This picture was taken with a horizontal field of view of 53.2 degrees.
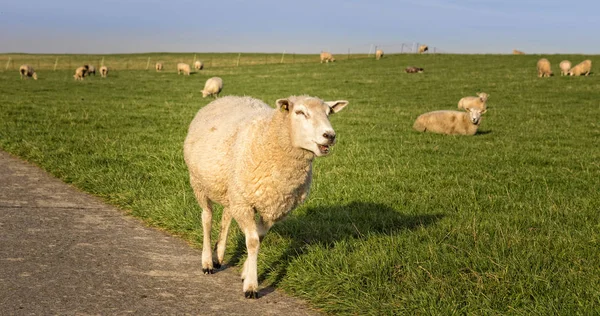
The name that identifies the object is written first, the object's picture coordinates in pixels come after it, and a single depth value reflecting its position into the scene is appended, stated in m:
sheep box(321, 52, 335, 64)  67.50
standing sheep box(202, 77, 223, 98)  32.06
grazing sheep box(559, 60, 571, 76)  40.27
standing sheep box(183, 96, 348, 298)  5.07
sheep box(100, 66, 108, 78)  52.88
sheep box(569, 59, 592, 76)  39.26
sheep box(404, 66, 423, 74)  47.16
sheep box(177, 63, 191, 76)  56.72
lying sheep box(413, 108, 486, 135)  17.28
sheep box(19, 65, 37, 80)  47.80
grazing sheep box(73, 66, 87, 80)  47.25
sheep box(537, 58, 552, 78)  39.28
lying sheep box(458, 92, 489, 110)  22.00
